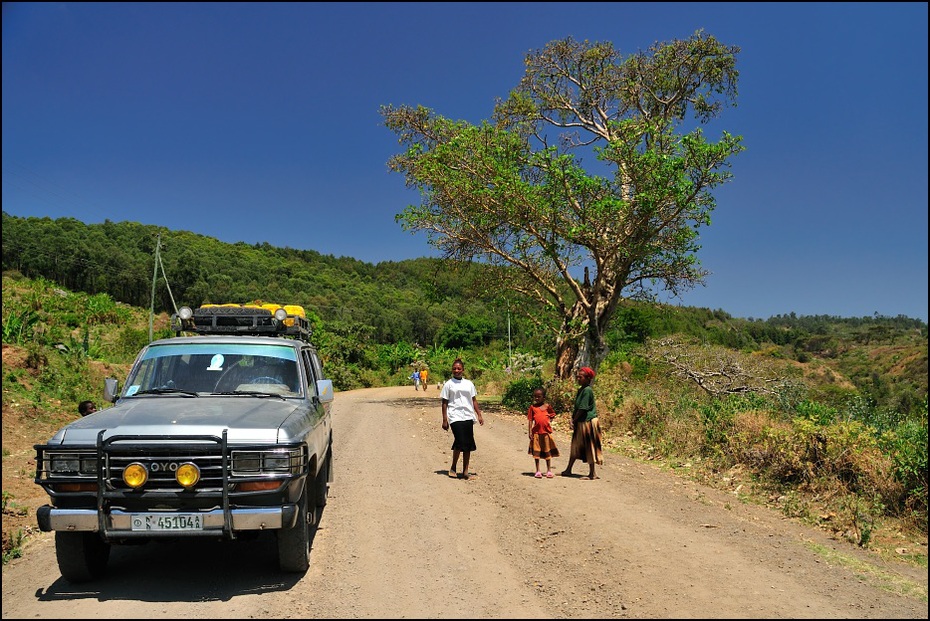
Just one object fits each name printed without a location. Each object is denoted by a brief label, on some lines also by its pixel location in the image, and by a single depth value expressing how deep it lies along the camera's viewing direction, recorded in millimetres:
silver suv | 4988
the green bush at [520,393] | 23344
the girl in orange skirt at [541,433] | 10164
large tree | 18438
